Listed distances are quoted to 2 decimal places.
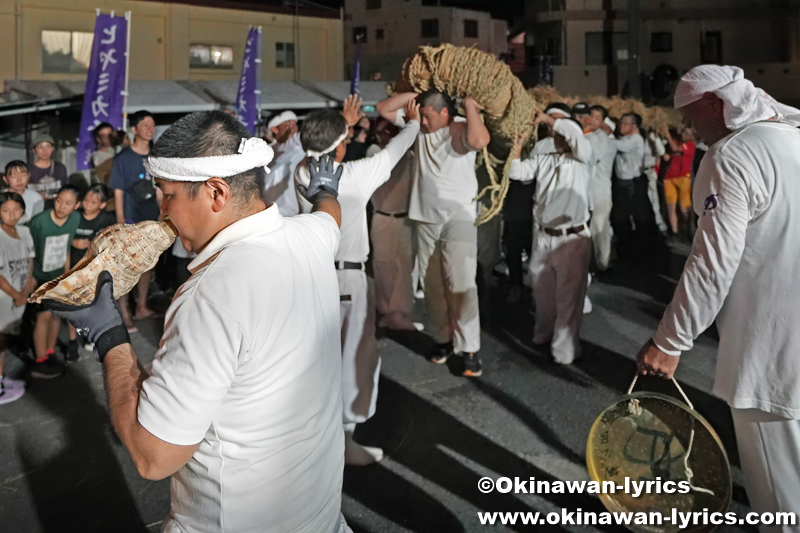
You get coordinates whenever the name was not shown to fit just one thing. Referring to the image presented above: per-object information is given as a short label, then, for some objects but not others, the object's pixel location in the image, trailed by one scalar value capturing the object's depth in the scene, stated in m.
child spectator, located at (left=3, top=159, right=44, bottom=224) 5.51
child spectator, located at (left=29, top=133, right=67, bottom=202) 6.77
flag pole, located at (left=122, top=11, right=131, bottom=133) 8.37
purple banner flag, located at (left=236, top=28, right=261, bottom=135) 10.35
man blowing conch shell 1.39
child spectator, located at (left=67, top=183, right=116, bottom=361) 5.43
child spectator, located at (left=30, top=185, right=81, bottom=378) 5.09
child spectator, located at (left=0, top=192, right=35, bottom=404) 4.71
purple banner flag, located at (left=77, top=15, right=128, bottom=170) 8.12
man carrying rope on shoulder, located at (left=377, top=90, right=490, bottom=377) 4.76
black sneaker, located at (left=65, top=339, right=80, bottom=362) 5.39
